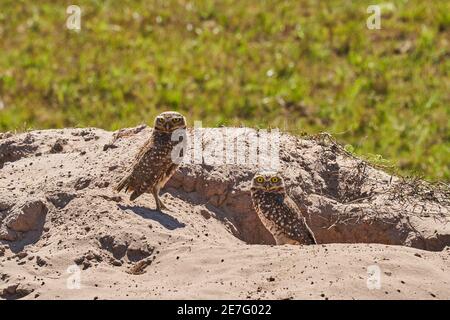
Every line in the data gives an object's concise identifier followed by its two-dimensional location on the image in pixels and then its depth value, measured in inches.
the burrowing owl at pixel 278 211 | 430.9
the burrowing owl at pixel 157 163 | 434.0
